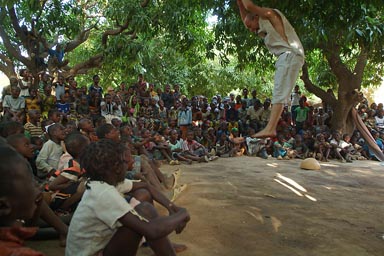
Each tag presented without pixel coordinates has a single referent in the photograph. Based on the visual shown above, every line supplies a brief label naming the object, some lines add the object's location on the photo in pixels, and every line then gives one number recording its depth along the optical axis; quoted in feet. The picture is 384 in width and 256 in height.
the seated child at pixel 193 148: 28.09
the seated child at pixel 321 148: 30.50
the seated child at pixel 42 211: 8.73
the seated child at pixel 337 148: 30.94
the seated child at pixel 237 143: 30.73
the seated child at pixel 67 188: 10.13
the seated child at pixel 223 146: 30.96
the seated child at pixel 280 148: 30.61
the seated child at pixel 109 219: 6.16
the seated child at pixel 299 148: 30.91
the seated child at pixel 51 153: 12.68
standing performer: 10.71
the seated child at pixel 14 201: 3.78
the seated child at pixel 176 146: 27.00
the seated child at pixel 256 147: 31.17
